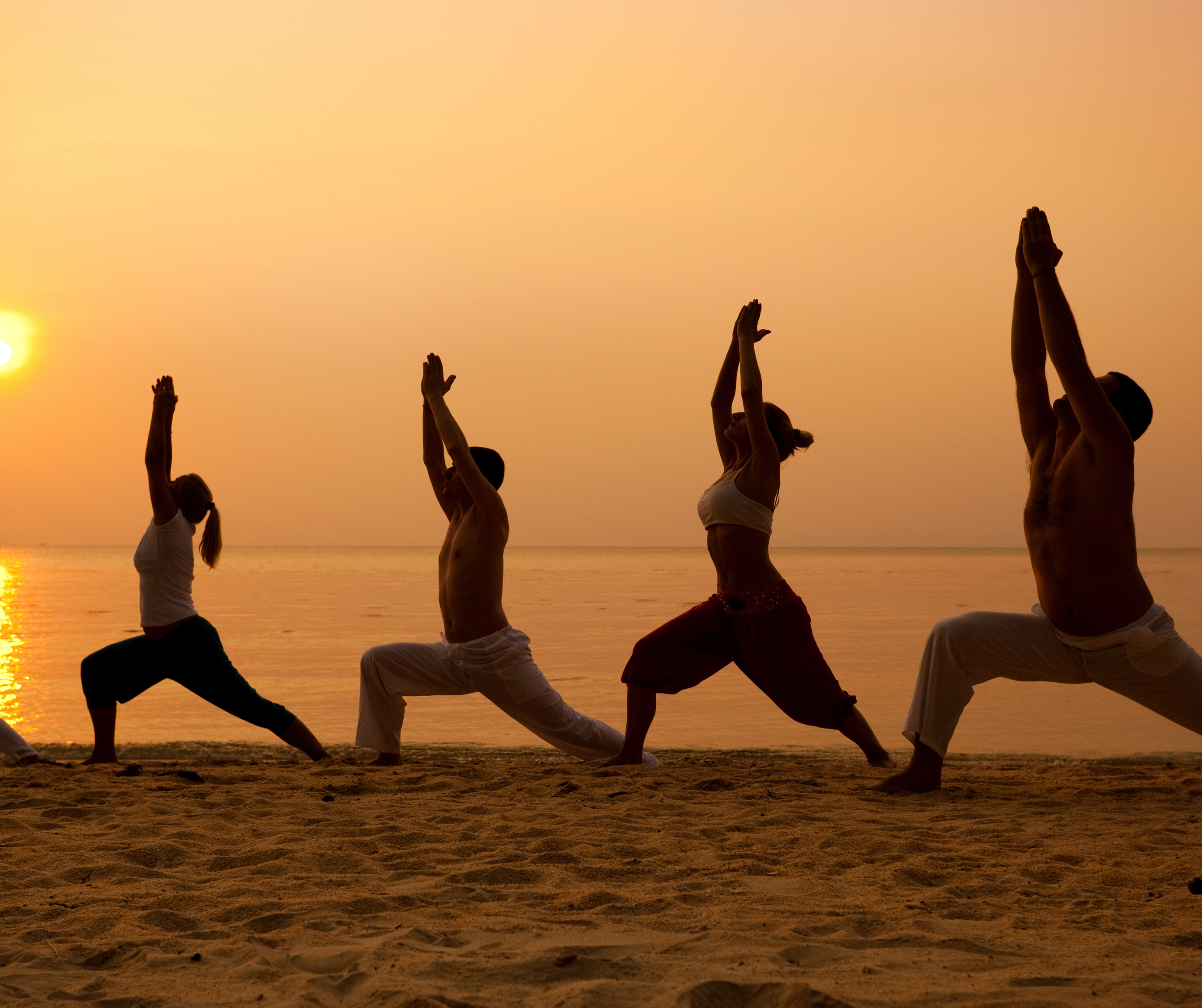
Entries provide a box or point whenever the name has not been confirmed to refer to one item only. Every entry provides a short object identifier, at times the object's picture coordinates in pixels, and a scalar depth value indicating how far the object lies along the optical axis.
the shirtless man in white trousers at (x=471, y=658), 6.79
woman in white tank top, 6.86
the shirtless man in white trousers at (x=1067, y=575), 5.05
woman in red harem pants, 6.61
